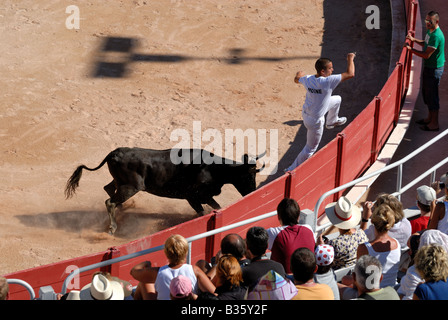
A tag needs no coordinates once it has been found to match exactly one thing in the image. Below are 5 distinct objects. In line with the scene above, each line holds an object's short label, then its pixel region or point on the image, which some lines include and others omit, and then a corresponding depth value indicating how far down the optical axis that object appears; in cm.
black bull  1783
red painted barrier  1238
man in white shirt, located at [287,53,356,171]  1823
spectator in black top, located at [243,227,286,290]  1027
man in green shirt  1994
